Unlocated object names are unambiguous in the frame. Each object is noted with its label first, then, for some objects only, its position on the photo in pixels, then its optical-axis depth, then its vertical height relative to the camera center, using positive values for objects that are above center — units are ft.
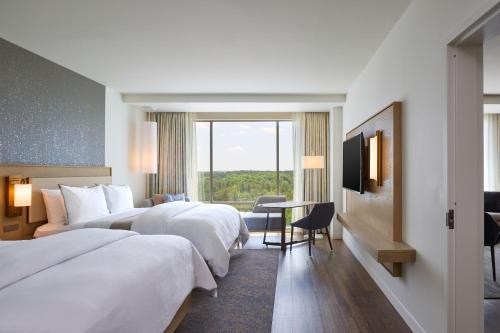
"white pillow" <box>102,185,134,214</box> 14.37 -1.30
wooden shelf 8.16 -2.05
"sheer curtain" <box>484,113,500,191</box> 20.66 +1.20
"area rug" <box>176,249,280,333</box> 8.31 -3.98
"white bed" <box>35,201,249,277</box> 11.13 -2.03
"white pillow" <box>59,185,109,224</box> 11.92 -1.29
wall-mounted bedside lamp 10.31 -0.80
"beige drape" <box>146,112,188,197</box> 21.77 +0.97
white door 6.07 -0.39
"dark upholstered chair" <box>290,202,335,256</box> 15.24 -2.34
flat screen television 12.04 +0.25
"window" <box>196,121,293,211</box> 22.36 +0.51
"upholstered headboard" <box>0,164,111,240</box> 10.41 -0.52
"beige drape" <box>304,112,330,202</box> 21.43 +1.33
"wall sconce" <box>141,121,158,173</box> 19.47 +1.25
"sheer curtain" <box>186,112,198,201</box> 21.80 +0.64
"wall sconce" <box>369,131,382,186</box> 10.44 +0.38
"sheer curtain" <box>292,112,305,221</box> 21.56 +0.88
